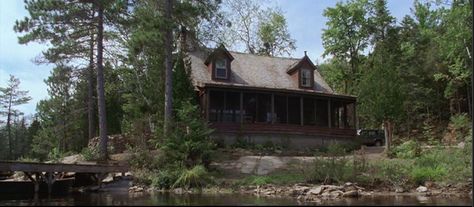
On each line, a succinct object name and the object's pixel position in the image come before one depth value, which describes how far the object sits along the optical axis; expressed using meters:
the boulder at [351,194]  20.08
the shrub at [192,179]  23.19
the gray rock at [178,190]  22.39
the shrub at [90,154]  30.97
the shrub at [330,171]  22.49
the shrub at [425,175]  22.44
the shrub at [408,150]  27.50
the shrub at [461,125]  30.91
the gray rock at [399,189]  21.50
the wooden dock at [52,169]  22.90
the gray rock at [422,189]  21.30
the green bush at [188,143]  25.11
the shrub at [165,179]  23.81
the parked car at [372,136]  42.43
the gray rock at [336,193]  20.13
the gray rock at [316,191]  20.67
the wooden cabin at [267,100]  34.53
